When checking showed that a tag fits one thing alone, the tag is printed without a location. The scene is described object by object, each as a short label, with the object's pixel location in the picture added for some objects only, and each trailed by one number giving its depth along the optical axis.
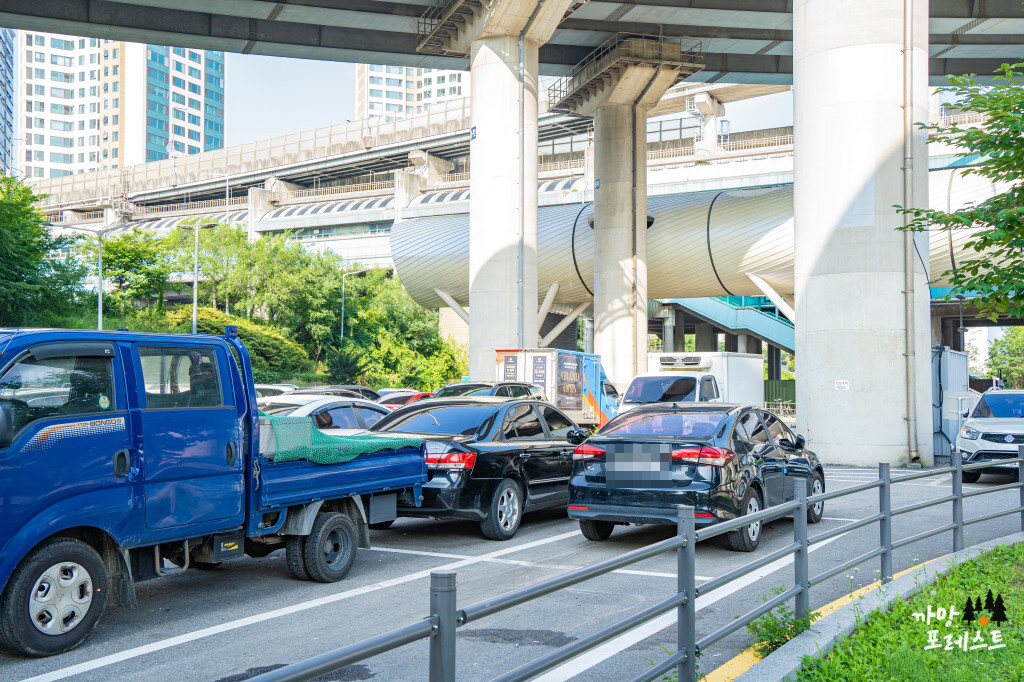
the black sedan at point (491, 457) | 9.68
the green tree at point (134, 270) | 57.09
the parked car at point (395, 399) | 24.78
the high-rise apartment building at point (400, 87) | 172.00
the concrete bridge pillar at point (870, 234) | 20.66
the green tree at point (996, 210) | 7.91
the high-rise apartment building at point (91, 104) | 143.12
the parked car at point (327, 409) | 14.17
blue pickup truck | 5.54
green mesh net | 7.22
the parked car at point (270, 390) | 22.31
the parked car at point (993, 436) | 16.11
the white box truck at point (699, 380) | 21.05
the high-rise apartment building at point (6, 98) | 87.25
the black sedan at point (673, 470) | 8.91
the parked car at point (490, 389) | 19.41
